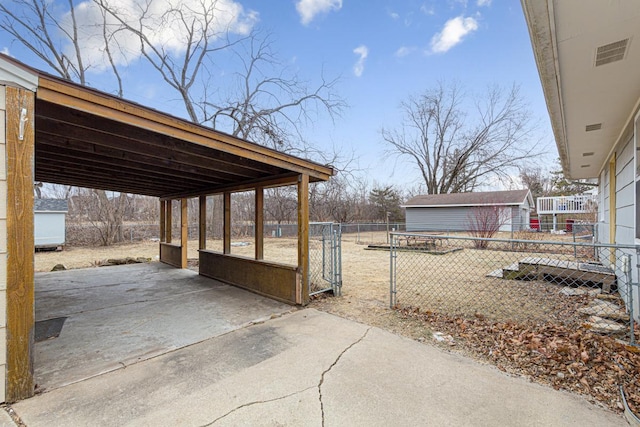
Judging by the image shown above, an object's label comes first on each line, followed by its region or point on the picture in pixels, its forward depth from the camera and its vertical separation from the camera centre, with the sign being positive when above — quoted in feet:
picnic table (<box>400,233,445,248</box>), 38.09 -3.87
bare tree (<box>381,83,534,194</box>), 76.13 +22.61
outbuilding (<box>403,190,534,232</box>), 62.69 +1.67
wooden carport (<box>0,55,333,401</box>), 6.81 +2.63
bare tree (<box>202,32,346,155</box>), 47.96 +20.60
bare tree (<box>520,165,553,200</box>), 104.08 +12.29
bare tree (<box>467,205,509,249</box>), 40.30 -1.41
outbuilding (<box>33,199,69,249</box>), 36.86 -0.63
